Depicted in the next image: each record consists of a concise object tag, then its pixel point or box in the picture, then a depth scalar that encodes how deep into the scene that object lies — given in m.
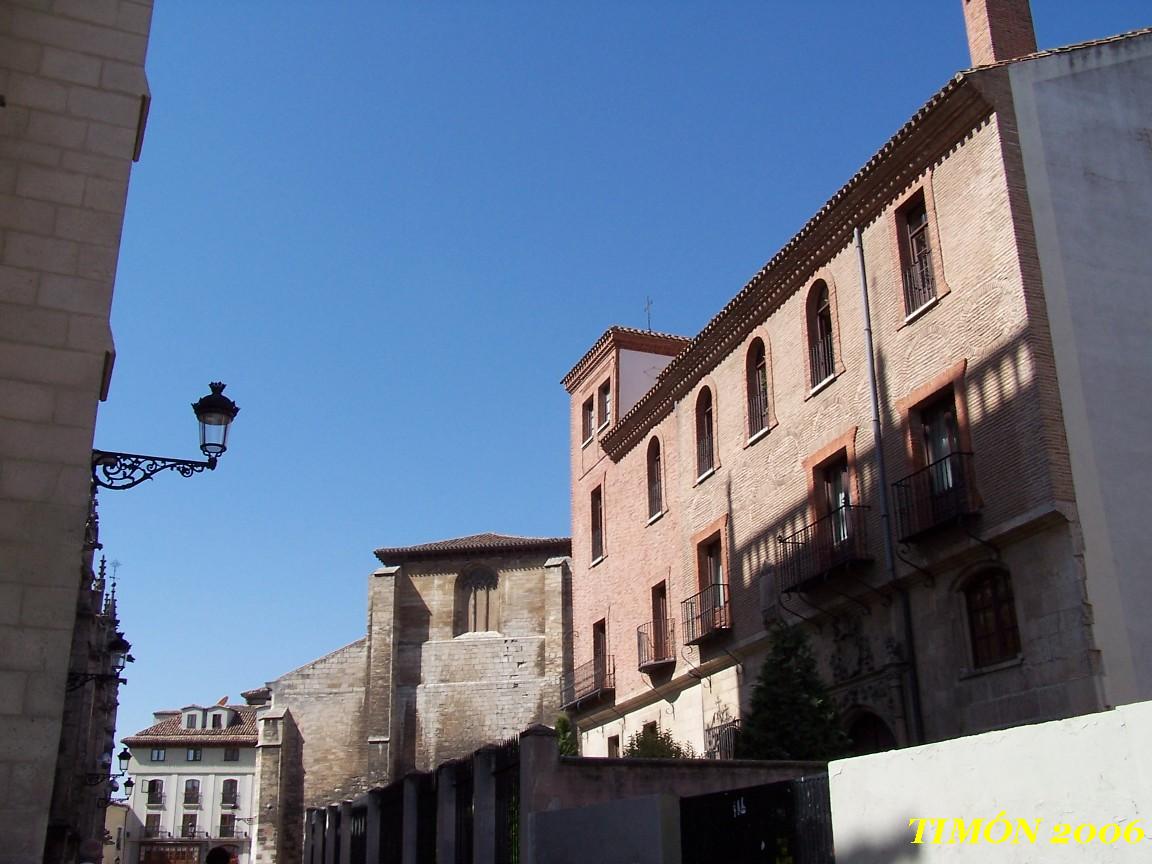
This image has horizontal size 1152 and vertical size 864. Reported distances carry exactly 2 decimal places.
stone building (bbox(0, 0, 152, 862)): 8.37
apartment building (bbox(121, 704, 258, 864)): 73.00
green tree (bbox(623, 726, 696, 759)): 19.97
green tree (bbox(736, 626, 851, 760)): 16.22
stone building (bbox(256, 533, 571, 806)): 45.31
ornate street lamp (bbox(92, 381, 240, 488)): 10.60
